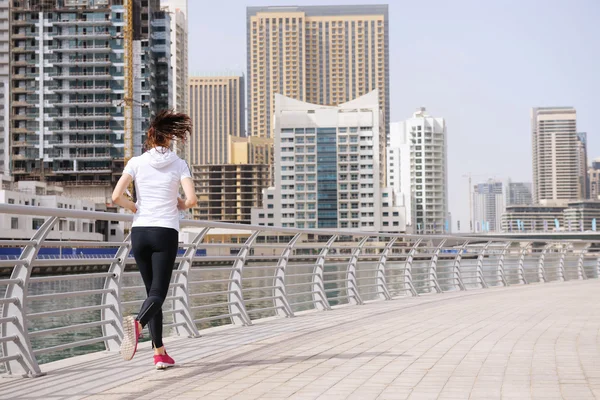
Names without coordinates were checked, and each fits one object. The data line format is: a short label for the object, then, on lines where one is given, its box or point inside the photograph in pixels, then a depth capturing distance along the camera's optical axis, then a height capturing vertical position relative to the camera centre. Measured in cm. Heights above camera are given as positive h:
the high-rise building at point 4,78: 13912 +2291
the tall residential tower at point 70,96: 13188 +1890
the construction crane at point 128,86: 13600 +2054
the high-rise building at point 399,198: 17791 +372
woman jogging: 620 +8
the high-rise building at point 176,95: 18225 +2737
